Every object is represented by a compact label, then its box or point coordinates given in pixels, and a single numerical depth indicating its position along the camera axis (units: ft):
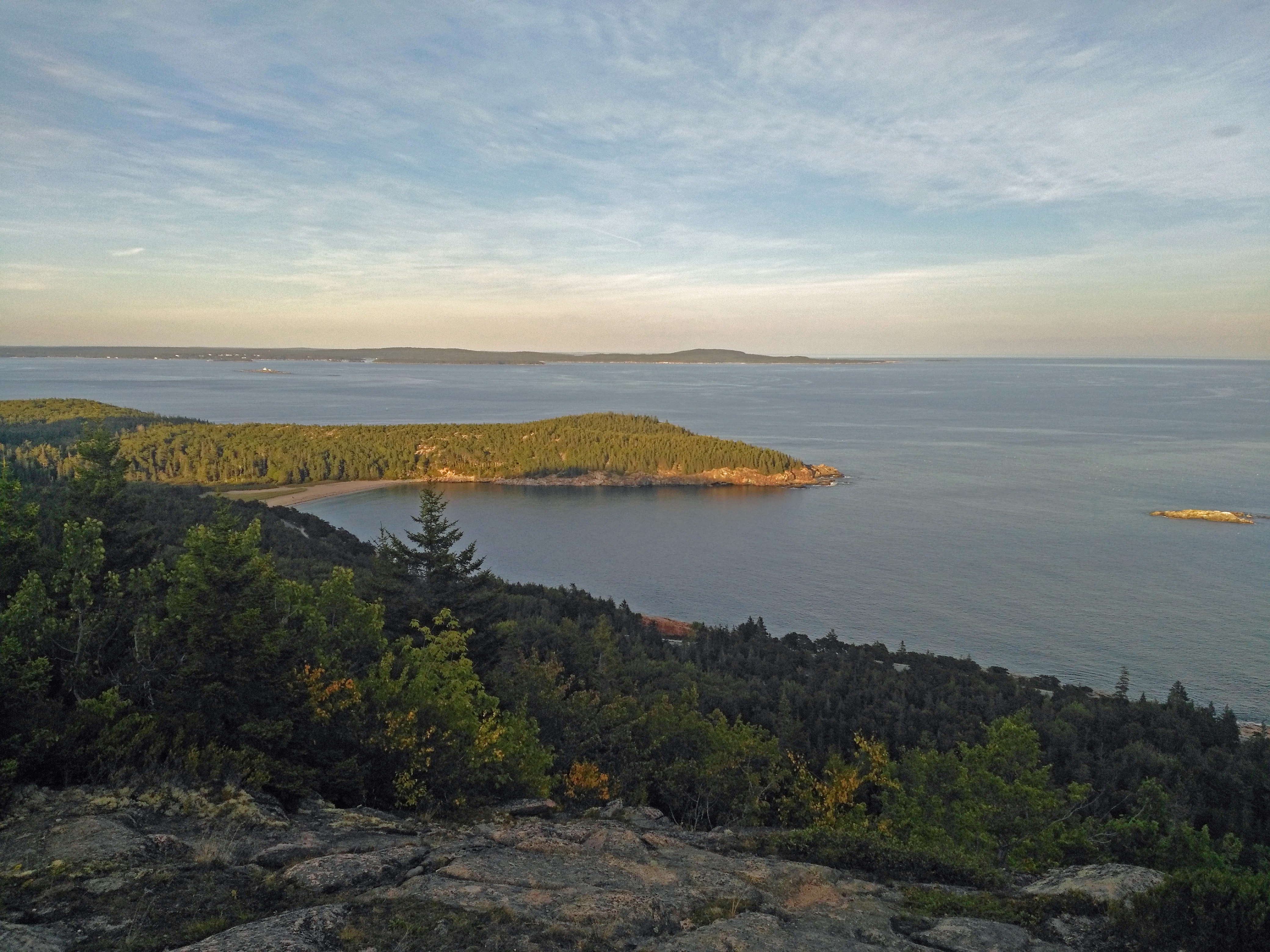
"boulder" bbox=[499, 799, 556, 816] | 45.47
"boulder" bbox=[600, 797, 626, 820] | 47.50
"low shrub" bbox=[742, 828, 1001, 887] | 36.52
